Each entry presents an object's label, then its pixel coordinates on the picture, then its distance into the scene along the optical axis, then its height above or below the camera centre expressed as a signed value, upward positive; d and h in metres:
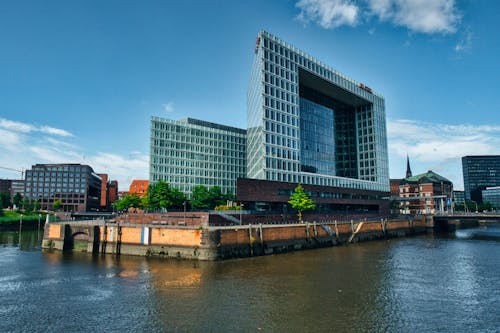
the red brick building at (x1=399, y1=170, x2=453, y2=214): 145.40 +3.77
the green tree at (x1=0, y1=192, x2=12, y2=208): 190.25 +6.56
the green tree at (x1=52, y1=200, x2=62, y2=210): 193.75 +3.19
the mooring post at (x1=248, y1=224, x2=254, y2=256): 65.53 -5.78
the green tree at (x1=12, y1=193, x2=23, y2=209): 194.88 +5.36
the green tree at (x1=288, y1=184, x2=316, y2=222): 96.74 +1.63
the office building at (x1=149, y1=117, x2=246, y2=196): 144.25 +23.88
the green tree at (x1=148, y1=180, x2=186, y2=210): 105.06 +3.34
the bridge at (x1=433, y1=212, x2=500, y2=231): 119.67 -6.15
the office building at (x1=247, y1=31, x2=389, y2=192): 106.88 +31.54
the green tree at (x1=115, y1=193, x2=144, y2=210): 130.00 +2.64
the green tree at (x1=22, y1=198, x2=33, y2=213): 176.16 +2.09
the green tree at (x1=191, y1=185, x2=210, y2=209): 115.94 +2.91
